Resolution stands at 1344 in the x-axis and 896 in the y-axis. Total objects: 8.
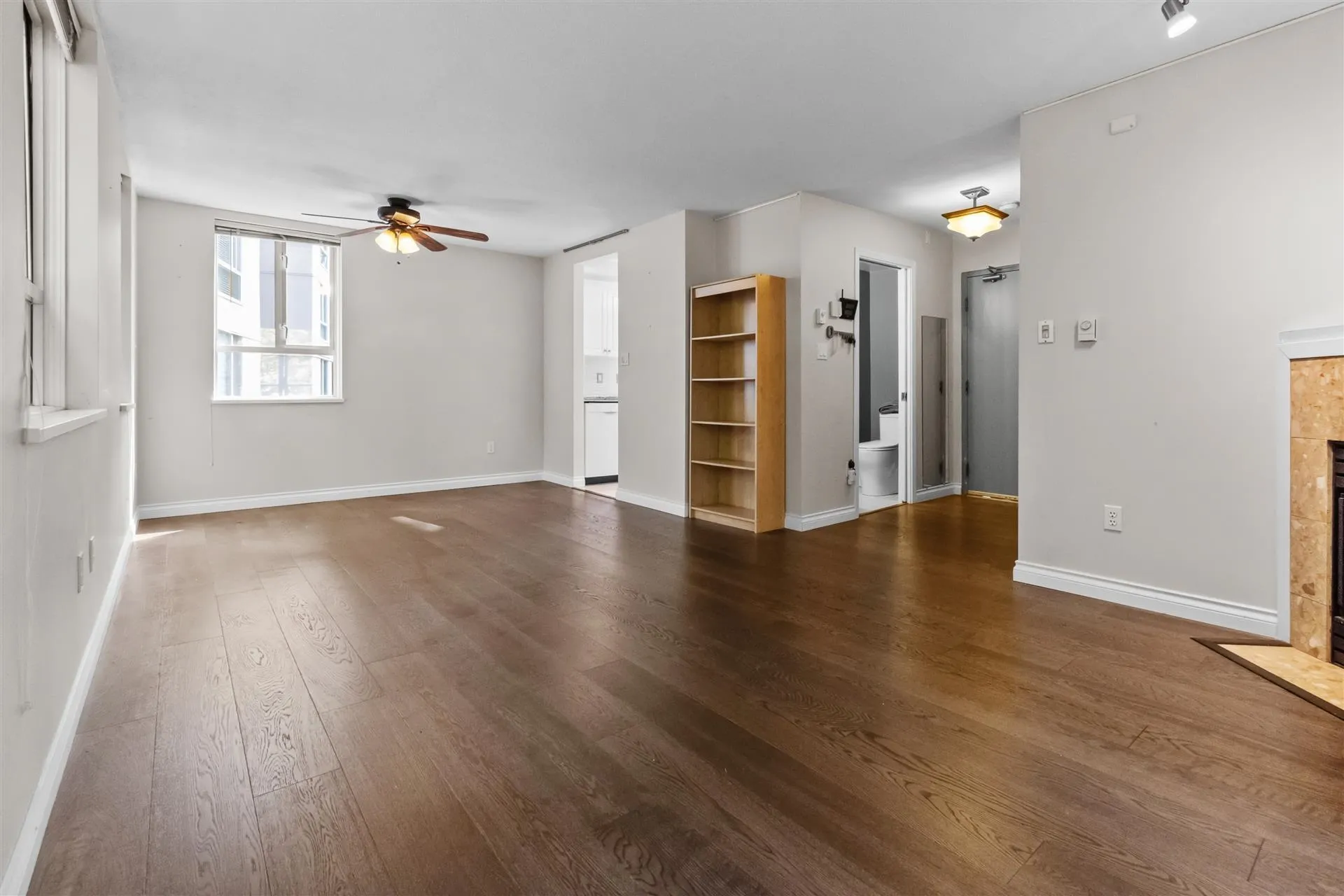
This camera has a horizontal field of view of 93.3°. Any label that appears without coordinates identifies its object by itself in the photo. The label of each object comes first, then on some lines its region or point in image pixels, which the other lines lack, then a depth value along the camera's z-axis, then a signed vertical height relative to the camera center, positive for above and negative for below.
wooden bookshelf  4.68 +0.34
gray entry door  5.85 +0.59
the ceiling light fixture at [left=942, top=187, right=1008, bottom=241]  4.39 +1.58
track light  2.16 +1.48
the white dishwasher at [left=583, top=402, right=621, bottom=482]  6.85 +0.05
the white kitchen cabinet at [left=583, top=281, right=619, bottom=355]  7.09 +1.44
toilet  6.08 -0.22
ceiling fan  4.71 +1.63
